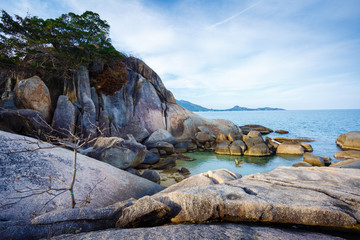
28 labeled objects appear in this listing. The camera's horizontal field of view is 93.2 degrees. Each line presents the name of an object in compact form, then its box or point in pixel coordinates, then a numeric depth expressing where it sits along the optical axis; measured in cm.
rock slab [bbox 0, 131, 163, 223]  404
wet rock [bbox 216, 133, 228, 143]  2075
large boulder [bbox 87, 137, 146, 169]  887
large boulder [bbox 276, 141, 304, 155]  1725
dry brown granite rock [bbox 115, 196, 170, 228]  296
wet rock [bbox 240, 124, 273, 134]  3747
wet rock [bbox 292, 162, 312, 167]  1170
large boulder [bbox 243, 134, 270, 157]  1670
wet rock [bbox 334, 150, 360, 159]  1511
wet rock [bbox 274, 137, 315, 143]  2566
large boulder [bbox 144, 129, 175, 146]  1770
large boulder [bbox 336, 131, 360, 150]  1955
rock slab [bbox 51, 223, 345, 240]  245
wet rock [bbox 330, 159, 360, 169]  881
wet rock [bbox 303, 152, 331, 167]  1349
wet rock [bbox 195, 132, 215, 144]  2014
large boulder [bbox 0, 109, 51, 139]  876
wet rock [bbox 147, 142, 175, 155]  1611
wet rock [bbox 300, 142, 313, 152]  1888
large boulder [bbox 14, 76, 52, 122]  1091
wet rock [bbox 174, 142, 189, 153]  1803
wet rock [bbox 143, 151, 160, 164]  1245
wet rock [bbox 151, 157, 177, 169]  1223
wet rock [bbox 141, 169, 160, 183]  898
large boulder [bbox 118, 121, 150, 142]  1723
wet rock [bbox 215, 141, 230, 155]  1744
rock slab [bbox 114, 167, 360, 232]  304
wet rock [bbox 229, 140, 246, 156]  1703
